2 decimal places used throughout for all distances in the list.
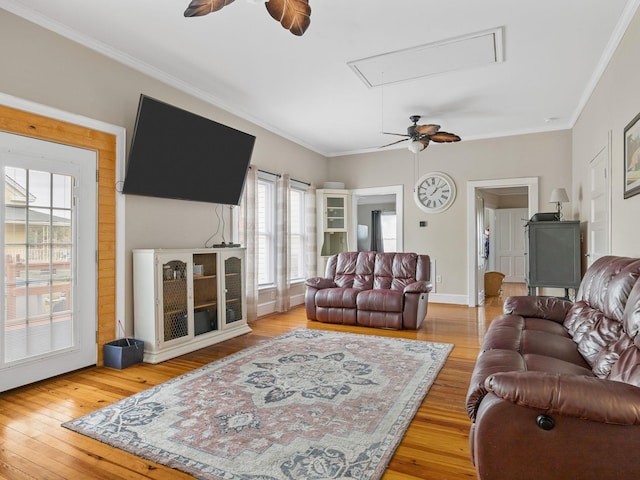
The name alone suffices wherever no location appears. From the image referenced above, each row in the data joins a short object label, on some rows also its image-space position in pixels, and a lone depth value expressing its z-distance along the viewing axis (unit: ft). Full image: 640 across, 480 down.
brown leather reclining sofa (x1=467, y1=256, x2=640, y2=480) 4.24
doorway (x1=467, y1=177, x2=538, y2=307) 20.88
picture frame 9.06
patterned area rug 6.40
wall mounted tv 11.71
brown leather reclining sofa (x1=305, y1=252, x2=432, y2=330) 15.78
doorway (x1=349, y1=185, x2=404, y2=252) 23.12
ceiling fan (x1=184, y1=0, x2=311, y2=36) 6.42
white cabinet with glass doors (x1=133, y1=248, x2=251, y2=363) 11.89
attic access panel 10.98
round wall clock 21.80
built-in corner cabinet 23.22
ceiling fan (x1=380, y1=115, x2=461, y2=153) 15.70
